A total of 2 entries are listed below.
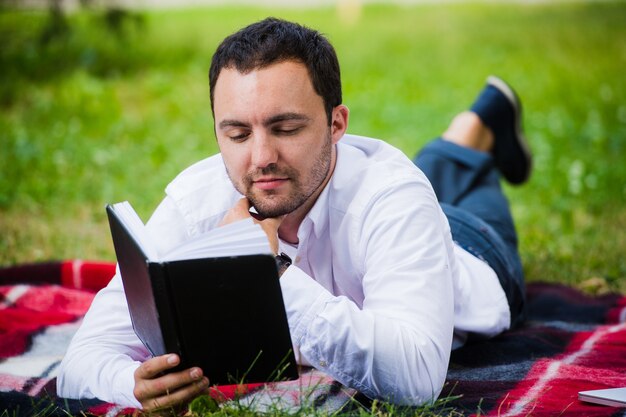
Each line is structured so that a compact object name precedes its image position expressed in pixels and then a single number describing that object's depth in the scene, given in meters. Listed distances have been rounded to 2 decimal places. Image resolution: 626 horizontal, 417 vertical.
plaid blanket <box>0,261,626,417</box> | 5.03
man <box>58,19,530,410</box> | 4.46
